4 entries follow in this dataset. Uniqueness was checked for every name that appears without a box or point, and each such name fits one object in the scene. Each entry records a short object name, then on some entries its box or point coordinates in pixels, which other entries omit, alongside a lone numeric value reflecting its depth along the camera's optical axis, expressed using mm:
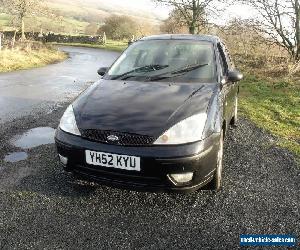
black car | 2456
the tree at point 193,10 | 19831
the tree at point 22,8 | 24376
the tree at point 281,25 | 11005
